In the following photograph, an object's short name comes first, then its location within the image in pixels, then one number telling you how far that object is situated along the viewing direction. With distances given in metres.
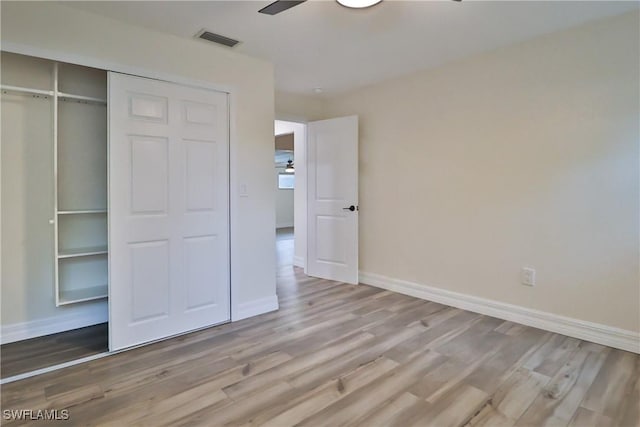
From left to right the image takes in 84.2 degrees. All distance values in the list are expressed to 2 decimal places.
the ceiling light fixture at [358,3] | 2.19
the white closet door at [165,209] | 2.61
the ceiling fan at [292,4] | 1.87
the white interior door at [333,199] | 4.40
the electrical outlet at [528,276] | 3.06
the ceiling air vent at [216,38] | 2.77
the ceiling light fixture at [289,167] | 10.66
